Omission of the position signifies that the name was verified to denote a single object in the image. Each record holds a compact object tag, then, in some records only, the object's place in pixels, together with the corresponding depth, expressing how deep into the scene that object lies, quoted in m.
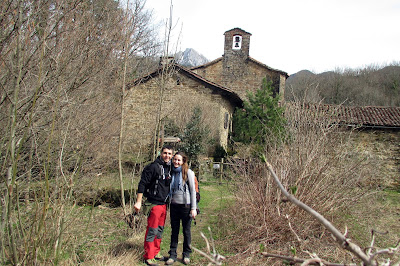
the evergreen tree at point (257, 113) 15.09
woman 4.38
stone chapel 15.77
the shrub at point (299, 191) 4.87
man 4.21
